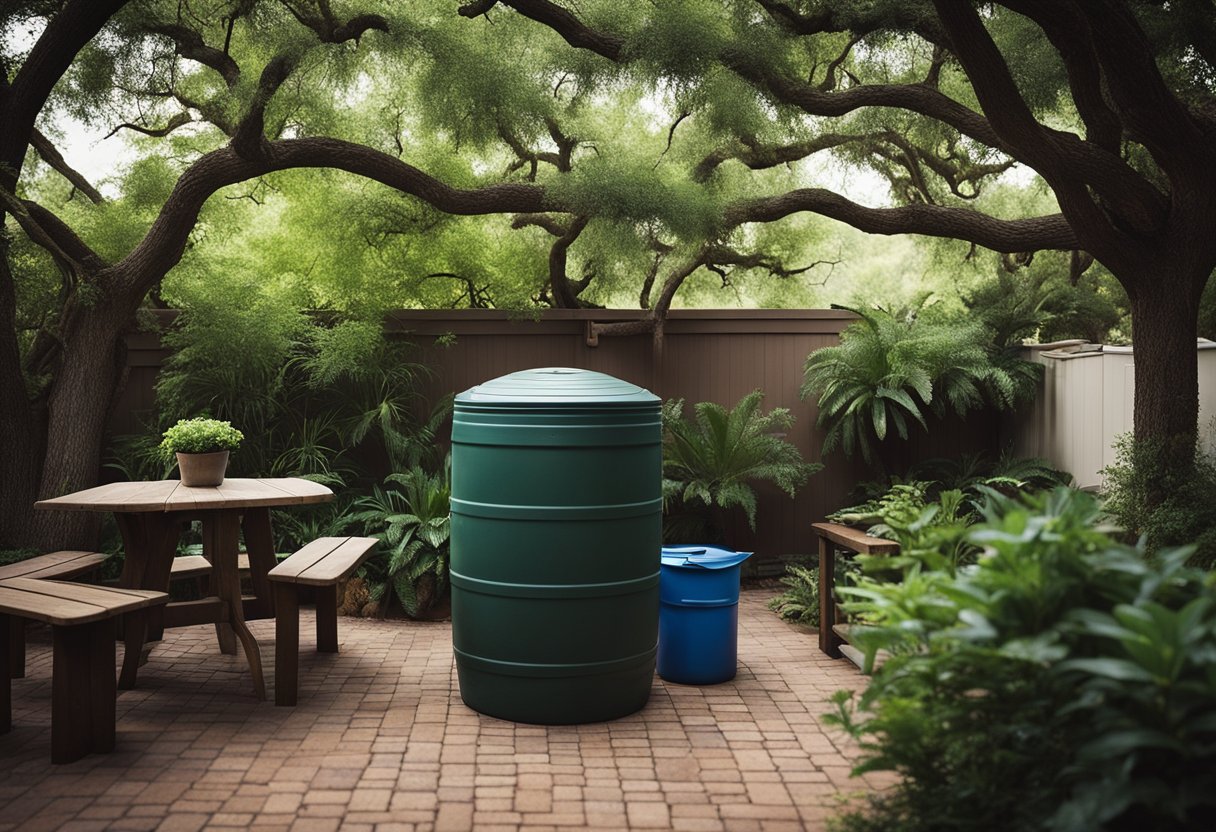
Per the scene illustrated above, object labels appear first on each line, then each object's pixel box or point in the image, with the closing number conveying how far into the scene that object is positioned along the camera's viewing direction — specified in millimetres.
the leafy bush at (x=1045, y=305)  8172
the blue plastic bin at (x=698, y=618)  5008
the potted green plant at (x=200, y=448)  5105
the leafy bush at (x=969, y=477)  7332
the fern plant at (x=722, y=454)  7379
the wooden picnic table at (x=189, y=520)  4727
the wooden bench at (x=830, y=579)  5375
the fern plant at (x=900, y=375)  7383
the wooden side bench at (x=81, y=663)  3895
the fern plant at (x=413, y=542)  6422
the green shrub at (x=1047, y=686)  2303
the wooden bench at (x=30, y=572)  5008
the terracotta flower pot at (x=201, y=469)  5113
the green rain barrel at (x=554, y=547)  4309
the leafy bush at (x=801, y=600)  6402
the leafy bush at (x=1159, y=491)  5809
